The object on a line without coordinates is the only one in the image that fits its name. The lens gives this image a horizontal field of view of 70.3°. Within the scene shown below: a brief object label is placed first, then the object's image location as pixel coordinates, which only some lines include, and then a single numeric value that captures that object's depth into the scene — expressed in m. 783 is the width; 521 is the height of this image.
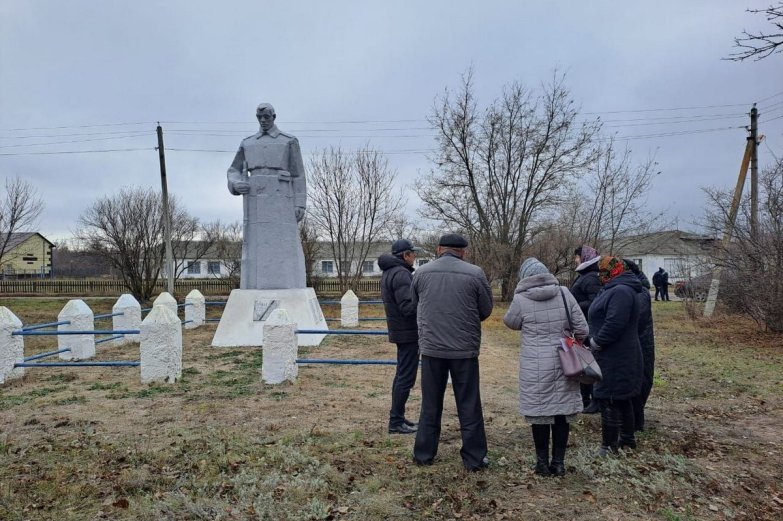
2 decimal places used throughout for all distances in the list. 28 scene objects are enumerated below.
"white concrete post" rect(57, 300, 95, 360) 9.98
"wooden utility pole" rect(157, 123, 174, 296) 21.00
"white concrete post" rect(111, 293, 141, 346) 11.55
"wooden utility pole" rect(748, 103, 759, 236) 16.68
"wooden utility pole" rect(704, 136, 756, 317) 13.98
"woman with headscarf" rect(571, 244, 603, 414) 5.82
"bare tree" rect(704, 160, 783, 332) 12.60
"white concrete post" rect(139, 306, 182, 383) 7.52
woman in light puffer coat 4.02
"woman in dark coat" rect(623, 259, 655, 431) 5.28
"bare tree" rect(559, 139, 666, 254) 24.50
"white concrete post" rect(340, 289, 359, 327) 15.09
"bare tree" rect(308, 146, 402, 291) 24.84
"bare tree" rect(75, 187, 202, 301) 24.30
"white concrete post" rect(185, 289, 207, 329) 14.63
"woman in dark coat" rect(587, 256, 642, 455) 4.61
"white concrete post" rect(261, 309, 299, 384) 7.34
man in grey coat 4.28
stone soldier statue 10.66
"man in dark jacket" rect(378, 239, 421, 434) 5.29
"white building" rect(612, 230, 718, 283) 15.53
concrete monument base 10.40
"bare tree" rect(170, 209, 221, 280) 30.75
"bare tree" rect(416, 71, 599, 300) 23.50
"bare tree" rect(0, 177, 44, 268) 21.94
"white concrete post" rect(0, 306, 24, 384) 7.90
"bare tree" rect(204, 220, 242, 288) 29.28
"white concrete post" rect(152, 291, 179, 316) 12.57
